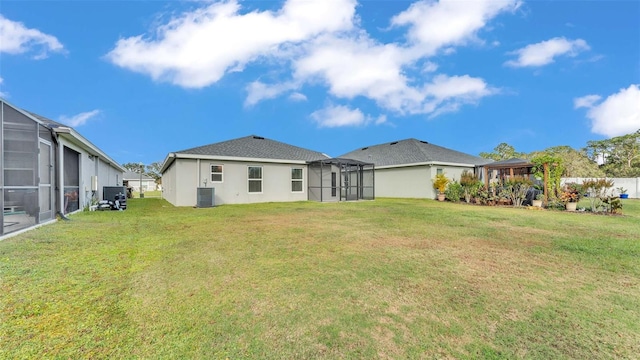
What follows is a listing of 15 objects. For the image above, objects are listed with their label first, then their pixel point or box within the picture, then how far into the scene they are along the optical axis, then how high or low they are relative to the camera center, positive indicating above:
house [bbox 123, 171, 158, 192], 46.29 +0.39
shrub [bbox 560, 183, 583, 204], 11.03 -0.54
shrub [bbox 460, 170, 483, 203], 14.66 -0.26
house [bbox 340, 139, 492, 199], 18.36 +1.14
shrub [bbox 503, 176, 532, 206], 12.76 -0.40
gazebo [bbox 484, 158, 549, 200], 14.97 +0.83
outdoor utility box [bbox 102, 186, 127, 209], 12.67 -0.38
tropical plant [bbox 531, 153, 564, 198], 12.84 +0.54
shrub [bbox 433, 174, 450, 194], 17.08 -0.09
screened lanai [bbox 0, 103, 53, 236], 5.70 +0.31
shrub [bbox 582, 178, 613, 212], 10.29 -0.32
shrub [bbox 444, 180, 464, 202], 15.66 -0.58
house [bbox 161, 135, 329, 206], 13.01 +0.59
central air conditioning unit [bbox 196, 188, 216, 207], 12.16 -0.63
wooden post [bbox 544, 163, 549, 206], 12.52 -0.01
